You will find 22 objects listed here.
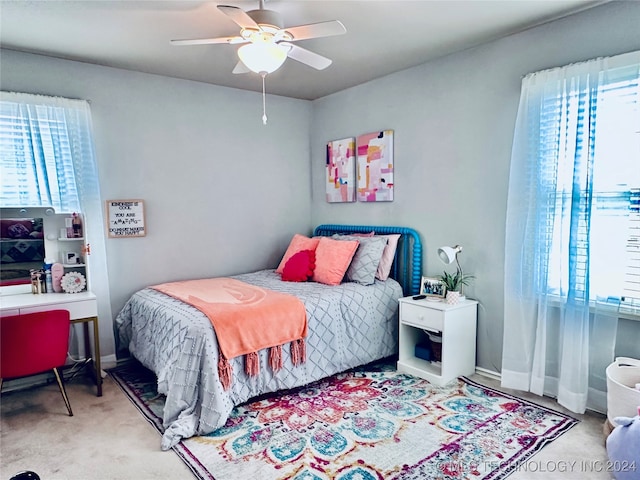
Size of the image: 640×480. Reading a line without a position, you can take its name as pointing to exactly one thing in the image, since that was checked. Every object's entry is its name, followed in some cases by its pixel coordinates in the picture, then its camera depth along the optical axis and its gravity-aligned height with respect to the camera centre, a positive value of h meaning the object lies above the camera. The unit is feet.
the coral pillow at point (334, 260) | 11.93 -1.74
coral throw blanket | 8.56 -2.62
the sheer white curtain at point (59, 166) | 10.43 +1.05
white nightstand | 10.15 -3.46
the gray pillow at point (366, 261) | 11.85 -1.74
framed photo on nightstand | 11.07 -2.39
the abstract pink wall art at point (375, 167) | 12.89 +1.09
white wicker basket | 7.10 -3.42
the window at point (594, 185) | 7.96 +0.24
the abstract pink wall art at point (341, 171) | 14.17 +1.07
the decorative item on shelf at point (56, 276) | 10.46 -1.78
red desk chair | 8.07 -2.73
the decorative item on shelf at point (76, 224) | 10.89 -0.49
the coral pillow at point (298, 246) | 13.33 -1.44
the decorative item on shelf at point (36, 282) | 10.36 -1.89
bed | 8.22 -3.25
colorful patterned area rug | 7.00 -4.52
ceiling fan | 7.01 +2.97
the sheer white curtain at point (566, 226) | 8.15 -0.60
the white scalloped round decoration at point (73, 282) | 10.36 -1.93
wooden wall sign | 11.91 -0.40
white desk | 9.33 -2.26
